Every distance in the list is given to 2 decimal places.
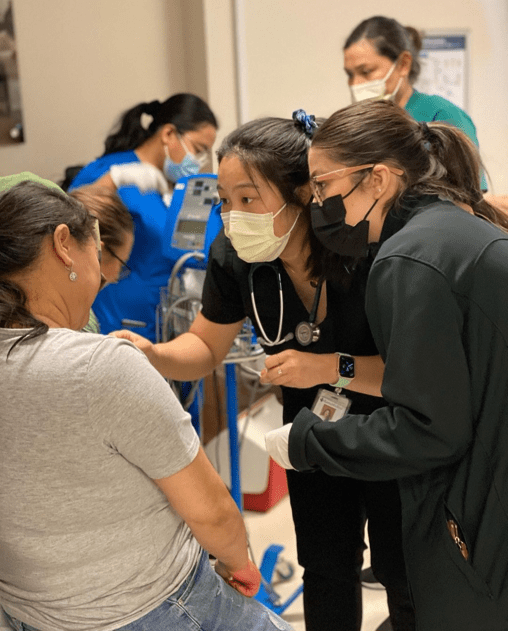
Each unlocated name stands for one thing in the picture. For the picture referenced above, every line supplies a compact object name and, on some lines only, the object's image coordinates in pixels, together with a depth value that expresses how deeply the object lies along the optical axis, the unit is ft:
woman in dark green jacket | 3.54
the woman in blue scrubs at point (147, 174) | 8.27
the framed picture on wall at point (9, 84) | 10.72
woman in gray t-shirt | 3.31
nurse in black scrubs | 5.06
